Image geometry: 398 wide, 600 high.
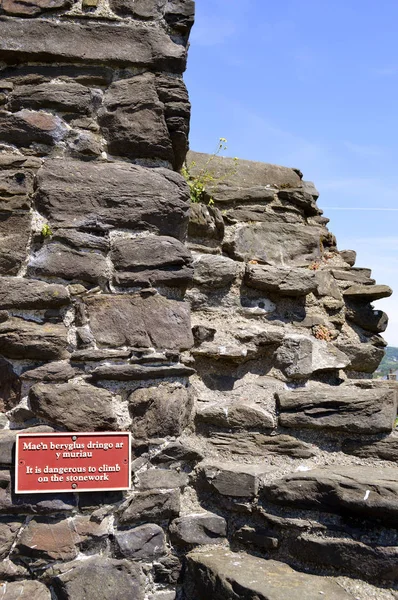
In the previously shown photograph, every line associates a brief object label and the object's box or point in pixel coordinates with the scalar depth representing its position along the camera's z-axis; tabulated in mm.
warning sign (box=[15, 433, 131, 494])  2232
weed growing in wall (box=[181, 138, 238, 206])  3410
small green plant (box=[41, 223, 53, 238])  2424
